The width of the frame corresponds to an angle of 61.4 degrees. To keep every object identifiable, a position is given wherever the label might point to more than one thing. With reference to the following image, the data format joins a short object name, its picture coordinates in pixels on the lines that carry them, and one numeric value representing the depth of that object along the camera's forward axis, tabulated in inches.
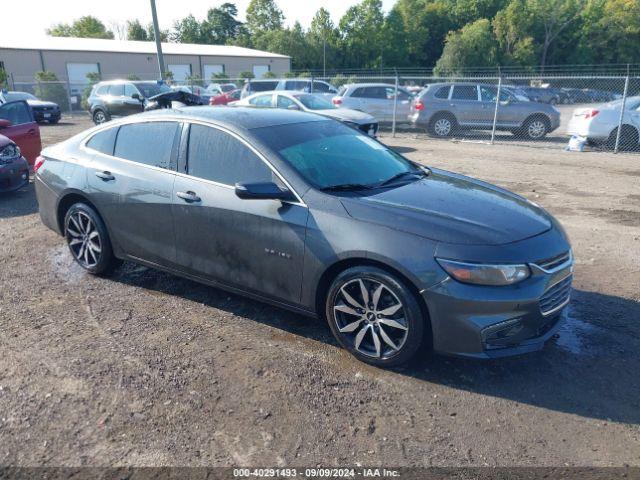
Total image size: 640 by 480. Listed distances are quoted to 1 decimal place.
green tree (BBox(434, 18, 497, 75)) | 2038.6
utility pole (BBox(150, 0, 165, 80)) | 759.1
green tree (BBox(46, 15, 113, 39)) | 3085.6
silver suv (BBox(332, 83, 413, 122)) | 706.8
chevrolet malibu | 128.4
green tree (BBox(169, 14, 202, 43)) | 3095.5
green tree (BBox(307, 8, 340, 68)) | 2333.9
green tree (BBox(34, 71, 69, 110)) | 1163.3
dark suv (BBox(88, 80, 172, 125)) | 761.8
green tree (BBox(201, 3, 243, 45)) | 3132.4
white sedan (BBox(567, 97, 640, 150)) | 502.6
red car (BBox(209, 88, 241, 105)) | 867.4
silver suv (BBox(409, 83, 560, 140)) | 617.3
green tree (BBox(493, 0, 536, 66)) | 2301.9
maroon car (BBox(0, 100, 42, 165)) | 374.0
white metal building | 1547.7
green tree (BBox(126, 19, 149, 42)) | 2797.7
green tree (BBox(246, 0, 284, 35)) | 3110.2
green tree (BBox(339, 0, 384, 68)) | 2393.0
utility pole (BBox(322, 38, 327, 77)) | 2287.6
